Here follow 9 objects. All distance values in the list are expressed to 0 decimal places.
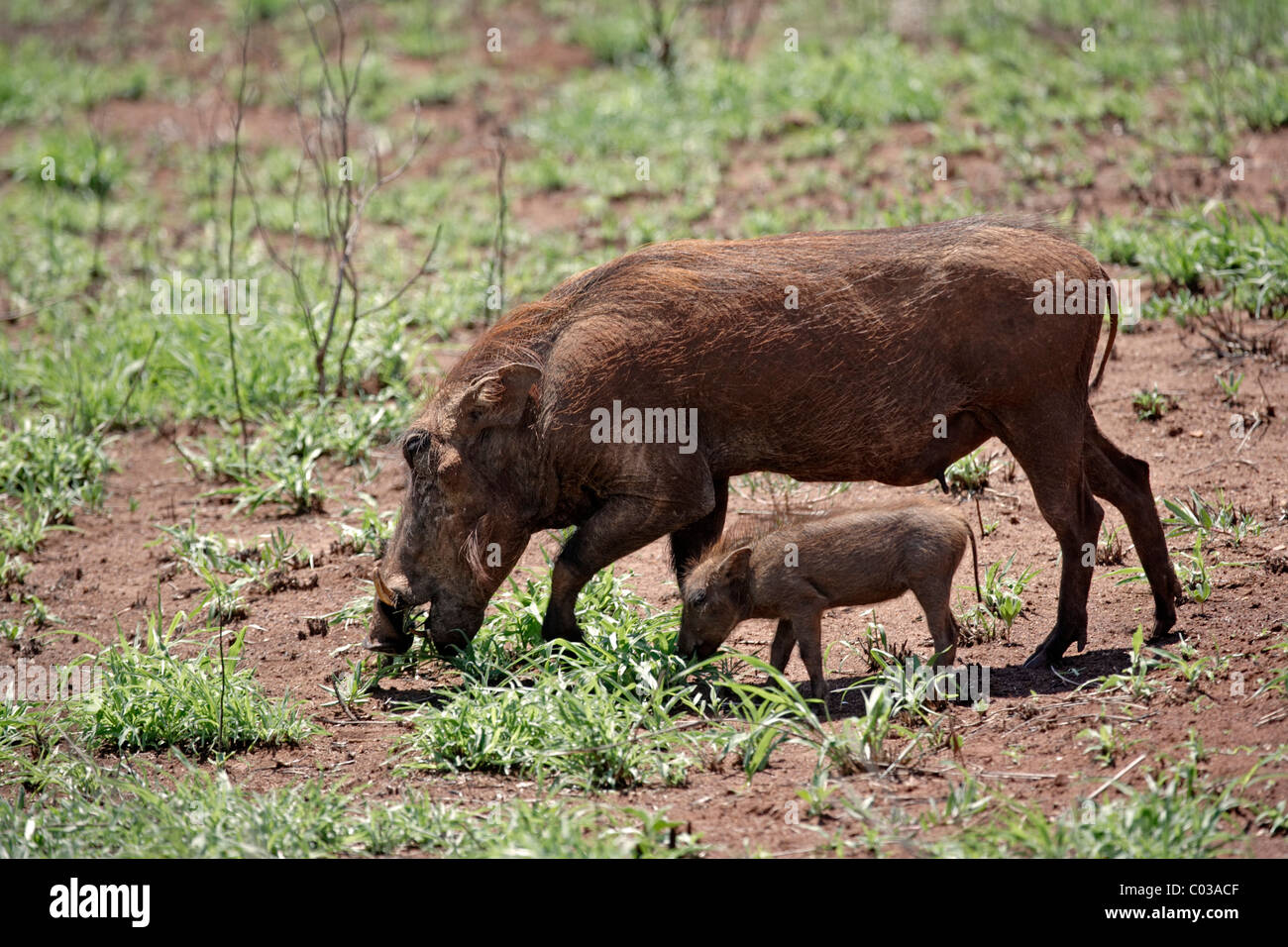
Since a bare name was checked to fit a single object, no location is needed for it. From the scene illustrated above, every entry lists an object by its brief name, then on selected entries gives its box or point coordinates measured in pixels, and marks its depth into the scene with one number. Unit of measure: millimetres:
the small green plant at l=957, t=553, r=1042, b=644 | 10914
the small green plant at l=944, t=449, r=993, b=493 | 13157
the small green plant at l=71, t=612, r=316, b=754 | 9937
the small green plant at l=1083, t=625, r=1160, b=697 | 9055
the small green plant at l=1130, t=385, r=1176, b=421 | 13873
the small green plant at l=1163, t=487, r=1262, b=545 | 11523
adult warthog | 10117
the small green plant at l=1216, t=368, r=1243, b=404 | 13734
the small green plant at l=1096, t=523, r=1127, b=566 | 11805
